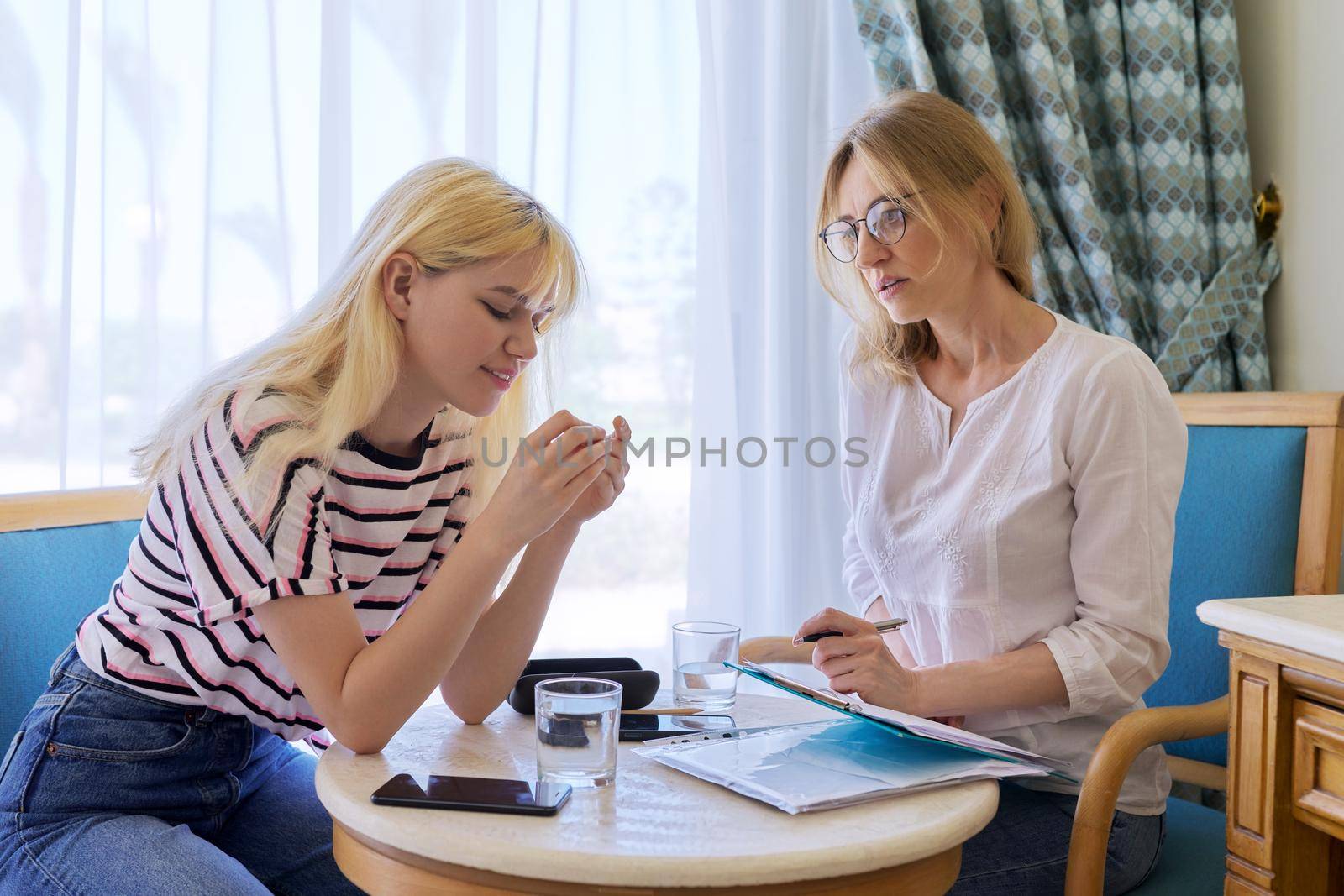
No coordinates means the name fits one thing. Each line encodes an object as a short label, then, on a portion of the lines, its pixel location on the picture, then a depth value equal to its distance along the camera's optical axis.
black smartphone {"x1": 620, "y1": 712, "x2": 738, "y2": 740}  1.29
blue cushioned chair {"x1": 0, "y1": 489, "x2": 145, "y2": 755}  1.44
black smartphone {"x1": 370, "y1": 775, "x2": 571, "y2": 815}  1.00
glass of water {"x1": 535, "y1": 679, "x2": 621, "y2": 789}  1.05
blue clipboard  1.11
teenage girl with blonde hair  1.18
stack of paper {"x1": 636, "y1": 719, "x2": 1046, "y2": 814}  1.04
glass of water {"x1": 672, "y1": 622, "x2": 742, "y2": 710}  1.33
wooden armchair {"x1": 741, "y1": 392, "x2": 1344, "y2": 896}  1.67
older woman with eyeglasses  1.37
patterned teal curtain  2.29
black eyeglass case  1.37
